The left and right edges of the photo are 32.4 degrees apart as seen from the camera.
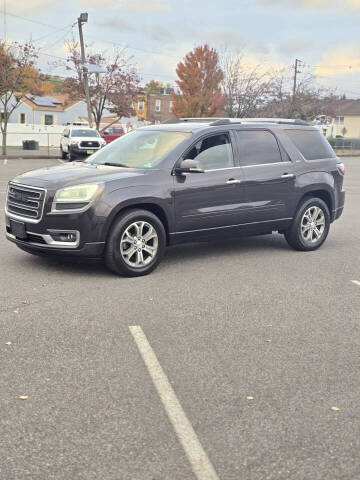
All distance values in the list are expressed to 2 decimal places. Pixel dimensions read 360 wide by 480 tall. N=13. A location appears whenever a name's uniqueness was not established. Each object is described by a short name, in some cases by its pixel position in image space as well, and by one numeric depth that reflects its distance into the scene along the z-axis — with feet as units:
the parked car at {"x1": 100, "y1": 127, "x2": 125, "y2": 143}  153.19
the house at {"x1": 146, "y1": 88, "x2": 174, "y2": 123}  298.15
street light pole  118.52
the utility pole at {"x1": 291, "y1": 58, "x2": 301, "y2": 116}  201.31
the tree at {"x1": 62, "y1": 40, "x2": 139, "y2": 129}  149.48
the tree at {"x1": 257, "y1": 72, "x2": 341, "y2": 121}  187.42
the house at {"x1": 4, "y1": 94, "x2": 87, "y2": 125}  247.29
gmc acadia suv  22.66
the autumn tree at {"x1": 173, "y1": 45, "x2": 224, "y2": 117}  183.52
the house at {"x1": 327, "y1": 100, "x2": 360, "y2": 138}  342.64
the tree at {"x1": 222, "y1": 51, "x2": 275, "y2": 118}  159.74
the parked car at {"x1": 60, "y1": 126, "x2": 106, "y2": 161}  106.93
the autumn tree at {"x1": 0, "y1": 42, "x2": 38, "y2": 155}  115.44
